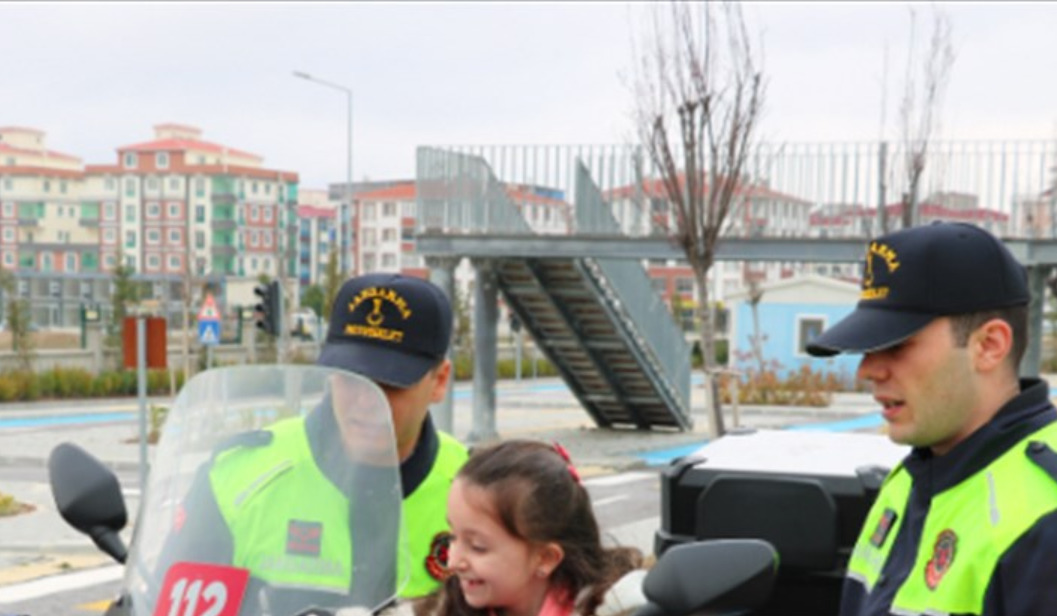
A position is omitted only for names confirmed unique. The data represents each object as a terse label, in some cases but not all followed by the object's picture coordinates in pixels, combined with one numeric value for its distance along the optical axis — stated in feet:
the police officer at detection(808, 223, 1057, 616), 8.30
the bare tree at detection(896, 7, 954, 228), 68.74
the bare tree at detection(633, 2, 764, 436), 54.19
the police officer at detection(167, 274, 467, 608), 8.80
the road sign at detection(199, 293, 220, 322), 78.59
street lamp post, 109.52
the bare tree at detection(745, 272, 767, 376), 131.55
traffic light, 66.25
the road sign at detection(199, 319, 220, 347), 76.43
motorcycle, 8.11
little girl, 8.95
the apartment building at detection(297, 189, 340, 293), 407.64
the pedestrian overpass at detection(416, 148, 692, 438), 68.44
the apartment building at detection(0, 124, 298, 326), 358.43
